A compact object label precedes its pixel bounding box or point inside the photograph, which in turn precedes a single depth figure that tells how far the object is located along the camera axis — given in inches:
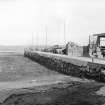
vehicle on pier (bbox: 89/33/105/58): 1336.0
